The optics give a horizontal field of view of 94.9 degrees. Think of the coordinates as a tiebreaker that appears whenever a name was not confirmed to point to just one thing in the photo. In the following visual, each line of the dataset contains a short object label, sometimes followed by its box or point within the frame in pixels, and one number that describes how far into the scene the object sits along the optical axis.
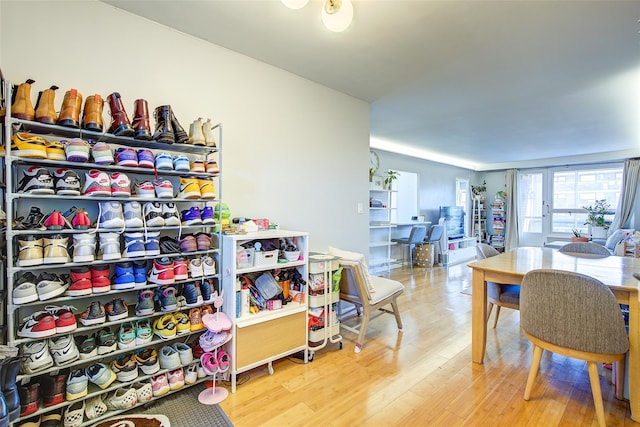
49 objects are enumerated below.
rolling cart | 2.32
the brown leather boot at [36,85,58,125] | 1.48
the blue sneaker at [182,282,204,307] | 1.89
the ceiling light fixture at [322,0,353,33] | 1.62
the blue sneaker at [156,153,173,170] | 1.79
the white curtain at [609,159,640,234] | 6.16
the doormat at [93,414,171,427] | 1.59
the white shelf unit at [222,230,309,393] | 1.93
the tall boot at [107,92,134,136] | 1.64
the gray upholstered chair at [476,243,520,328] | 2.40
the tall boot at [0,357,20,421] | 1.25
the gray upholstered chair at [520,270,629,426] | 1.57
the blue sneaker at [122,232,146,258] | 1.67
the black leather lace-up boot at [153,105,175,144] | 1.78
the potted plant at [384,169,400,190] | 5.57
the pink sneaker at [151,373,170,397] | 1.75
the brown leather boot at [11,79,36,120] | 1.41
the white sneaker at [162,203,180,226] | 1.82
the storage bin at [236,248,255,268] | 1.97
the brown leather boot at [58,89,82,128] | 1.51
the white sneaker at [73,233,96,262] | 1.53
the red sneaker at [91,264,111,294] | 1.58
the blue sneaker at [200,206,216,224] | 1.94
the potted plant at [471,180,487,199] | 8.42
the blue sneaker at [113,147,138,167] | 1.69
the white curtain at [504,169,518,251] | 7.99
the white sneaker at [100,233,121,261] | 1.60
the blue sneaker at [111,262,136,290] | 1.65
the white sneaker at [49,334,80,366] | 1.46
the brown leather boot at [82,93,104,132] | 1.57
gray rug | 1.64
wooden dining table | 1.69
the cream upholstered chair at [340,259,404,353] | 2.47
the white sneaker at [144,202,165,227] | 1.75
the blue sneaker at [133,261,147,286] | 1.71
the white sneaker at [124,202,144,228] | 1.68
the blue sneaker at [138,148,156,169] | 1.74
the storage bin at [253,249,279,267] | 2.06
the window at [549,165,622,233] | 6.73
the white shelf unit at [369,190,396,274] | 5.33
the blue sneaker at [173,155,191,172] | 1.85
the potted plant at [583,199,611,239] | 6.51
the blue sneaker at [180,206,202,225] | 1.90
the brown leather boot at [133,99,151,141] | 1.71
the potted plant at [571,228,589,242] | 6.18
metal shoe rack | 1.38
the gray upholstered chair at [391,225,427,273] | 5.77
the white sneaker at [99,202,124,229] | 1.62
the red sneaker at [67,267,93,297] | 1.52
